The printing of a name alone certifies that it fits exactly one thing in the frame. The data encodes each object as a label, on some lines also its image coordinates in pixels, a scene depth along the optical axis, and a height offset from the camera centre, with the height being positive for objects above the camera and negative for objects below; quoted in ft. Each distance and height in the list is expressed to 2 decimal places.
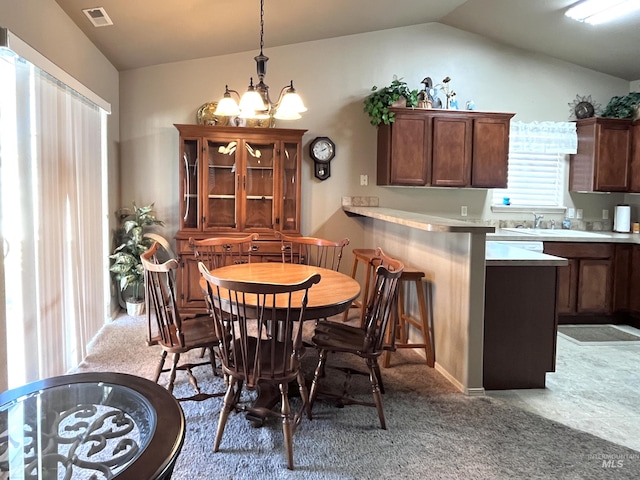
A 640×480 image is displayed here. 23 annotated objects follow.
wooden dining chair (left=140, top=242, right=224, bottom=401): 8.31 -2.37
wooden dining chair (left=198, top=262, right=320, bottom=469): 7.14 -2.27
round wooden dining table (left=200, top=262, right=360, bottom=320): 8.00 -1.61
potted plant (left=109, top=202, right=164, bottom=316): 14.15 -1.60
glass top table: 4.27 -2.19
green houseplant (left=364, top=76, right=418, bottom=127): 15.57 +3.27
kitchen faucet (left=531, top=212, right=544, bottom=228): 17.53 -0.65
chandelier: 9.21 +1.87
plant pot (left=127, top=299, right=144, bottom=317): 15.01 -3.41
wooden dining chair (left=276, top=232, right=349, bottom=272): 12.48 -1.69
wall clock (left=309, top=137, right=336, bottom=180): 16.38 +1.59
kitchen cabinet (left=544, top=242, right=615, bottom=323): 15.20 -2.32
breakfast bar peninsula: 9.64 -1.98
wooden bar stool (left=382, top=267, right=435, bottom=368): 11.14 -2.89
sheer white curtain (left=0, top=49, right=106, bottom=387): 8.07 -0.48
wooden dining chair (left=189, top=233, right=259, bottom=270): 11.85 -1.53
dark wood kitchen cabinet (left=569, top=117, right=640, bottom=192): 16.43 +1.70
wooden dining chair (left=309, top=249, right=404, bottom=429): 8.23 -2.54
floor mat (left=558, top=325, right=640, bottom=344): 13.89 -3.88
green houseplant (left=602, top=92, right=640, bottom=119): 16.31 +3.32
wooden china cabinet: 14.94 +0.34
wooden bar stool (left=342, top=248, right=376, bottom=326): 13.21 -1.96
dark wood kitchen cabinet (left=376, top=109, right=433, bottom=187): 15.71 +1.71
